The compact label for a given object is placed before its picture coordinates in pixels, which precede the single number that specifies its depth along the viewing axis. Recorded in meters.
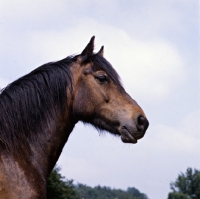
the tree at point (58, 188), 60.98
